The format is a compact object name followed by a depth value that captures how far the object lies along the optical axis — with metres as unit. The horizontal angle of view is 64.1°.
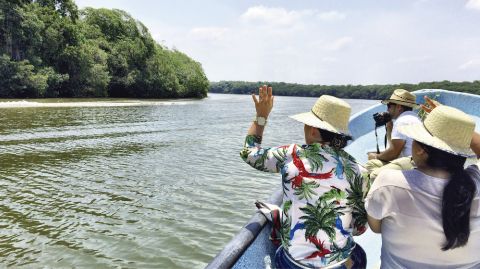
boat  2.41
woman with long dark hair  1.72
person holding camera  3.67
